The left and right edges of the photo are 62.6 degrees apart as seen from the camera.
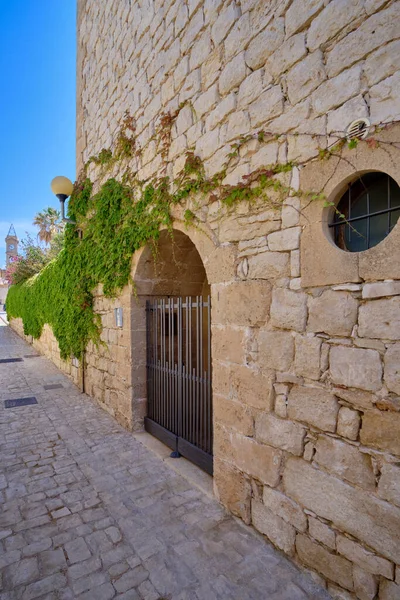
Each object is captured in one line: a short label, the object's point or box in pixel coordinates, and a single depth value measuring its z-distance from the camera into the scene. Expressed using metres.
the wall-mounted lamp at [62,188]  5.65
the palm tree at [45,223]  22.27
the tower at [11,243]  55.67
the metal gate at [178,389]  3.26
